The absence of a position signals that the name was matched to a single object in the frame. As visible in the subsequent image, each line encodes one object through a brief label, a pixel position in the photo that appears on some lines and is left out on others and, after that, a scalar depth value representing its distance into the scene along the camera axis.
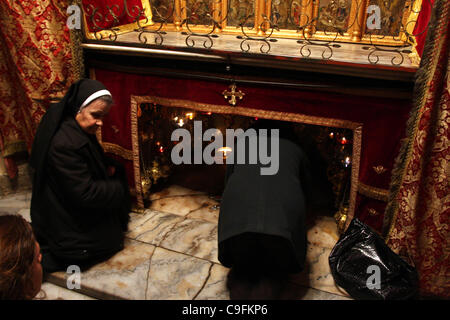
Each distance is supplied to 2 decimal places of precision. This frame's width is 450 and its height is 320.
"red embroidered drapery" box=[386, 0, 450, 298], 1.91
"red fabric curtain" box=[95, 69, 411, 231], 2.27
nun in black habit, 2.30
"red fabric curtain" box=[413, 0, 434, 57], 2.30
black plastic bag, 2.26
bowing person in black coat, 1.92
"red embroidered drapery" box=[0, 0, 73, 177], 2.76
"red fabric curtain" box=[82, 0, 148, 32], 2.78
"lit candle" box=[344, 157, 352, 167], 2.96
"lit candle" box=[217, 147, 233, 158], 3.70
